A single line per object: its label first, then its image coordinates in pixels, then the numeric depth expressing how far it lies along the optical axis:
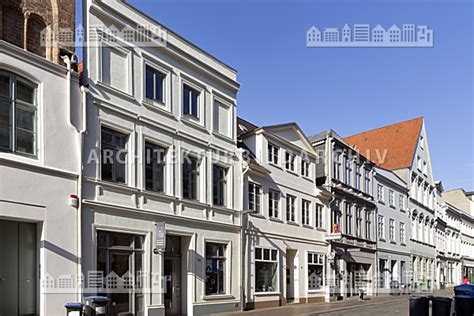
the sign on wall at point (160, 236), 17.80
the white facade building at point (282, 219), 24.25
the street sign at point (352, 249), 33.62
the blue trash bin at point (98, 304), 13.05
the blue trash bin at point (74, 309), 12.66
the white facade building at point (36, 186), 13.60
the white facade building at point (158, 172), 16.42
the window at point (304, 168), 29.41
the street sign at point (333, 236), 31.02
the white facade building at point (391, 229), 39.94
